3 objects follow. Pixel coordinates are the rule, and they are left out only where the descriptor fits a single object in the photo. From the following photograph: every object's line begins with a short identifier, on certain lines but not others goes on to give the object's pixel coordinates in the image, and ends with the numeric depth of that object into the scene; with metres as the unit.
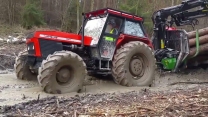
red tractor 6.23
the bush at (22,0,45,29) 22.94
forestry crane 9.28
